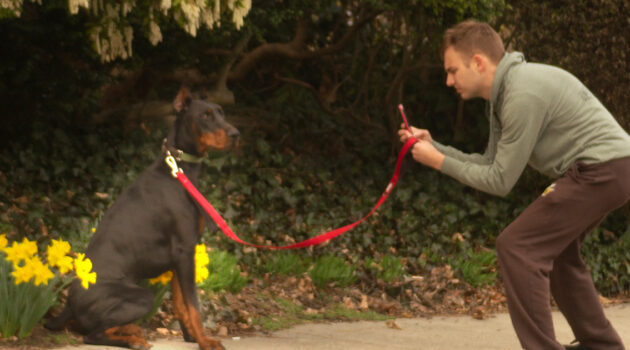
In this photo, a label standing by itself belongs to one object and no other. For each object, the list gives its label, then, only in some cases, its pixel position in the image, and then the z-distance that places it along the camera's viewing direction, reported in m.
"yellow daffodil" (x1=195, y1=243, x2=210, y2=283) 10.56
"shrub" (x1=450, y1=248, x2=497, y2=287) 17.44
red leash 9.74
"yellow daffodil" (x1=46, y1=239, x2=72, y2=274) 9.66
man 9.27
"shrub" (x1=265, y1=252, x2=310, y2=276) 16.20
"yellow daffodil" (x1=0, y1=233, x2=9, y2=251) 10.01
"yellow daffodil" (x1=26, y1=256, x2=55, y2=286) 9.55
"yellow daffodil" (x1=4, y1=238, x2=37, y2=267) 9.69
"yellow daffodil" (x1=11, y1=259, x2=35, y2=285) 9.47
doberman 9.66
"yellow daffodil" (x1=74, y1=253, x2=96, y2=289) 9.52
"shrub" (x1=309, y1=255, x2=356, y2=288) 15.94
